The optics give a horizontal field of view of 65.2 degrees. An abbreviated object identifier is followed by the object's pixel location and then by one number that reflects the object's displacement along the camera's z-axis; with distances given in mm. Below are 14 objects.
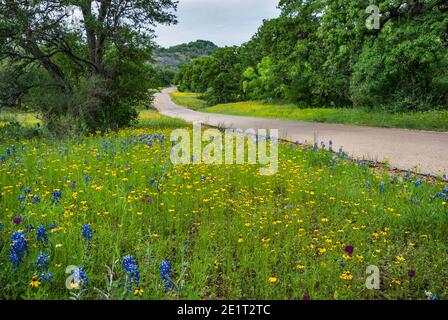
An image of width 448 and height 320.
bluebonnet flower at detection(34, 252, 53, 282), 2560
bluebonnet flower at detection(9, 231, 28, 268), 2660
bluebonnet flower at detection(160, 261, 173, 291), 2594
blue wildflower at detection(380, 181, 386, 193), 5310
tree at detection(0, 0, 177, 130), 12585
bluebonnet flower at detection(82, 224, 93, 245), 3158
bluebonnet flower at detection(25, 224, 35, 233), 3434
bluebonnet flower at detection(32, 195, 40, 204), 4121
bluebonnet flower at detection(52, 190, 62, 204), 4070
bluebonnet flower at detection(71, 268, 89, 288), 2471
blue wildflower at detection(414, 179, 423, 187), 5316
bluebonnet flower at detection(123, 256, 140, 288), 2541
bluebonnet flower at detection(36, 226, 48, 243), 3084
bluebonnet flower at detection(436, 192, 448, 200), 4708
